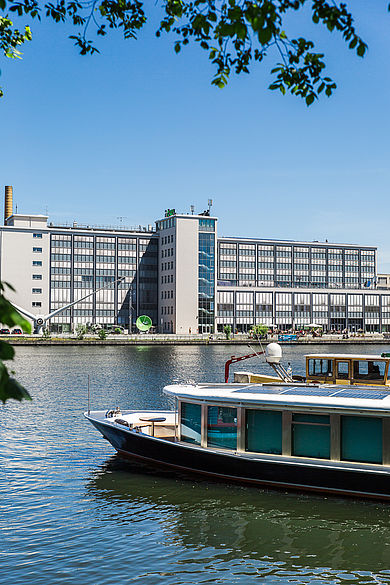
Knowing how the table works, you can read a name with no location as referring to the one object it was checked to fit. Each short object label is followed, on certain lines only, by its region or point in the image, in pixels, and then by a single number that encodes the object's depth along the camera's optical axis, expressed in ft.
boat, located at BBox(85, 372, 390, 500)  63.10
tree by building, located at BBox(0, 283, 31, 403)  15.51
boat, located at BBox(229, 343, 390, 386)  81.25
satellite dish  513.86
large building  526.57
